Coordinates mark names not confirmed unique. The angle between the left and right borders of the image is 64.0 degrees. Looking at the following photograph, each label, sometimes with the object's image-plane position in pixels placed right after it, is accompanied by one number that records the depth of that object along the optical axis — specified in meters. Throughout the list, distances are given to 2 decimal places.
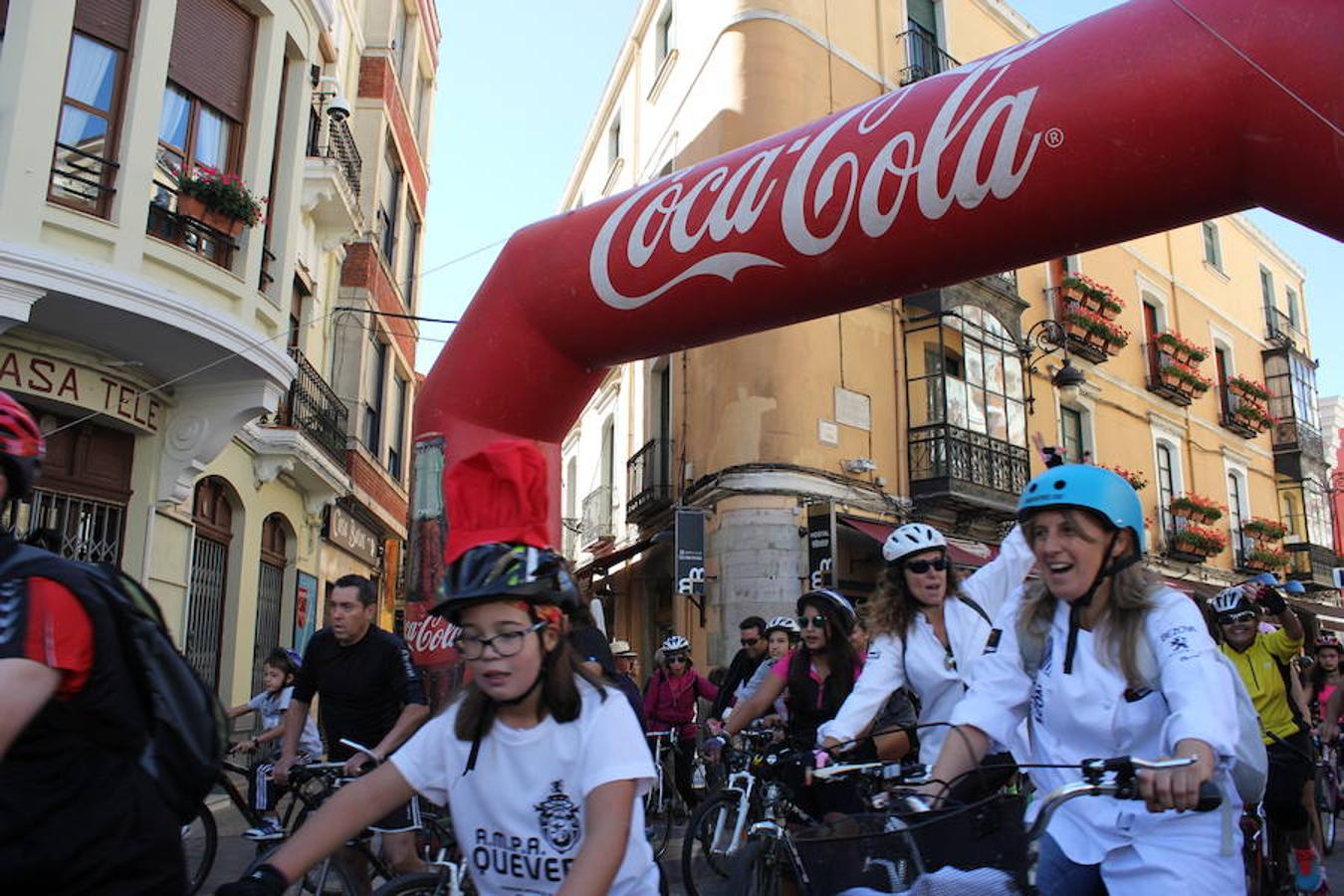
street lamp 19.36
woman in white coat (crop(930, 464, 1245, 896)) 2.33
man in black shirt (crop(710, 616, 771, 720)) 8.37
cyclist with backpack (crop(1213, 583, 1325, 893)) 6.70
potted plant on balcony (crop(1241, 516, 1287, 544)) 26.14
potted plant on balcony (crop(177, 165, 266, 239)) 9.85
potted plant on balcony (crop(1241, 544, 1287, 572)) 25.66
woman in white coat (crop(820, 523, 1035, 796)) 4.27
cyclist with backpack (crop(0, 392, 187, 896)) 2.02
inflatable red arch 4.48
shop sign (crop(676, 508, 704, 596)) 15.51
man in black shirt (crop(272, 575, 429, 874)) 5.37
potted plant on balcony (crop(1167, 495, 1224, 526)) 23.55
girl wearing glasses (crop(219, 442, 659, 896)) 2.32
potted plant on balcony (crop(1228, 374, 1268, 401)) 27.14
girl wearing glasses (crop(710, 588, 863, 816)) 5.77
